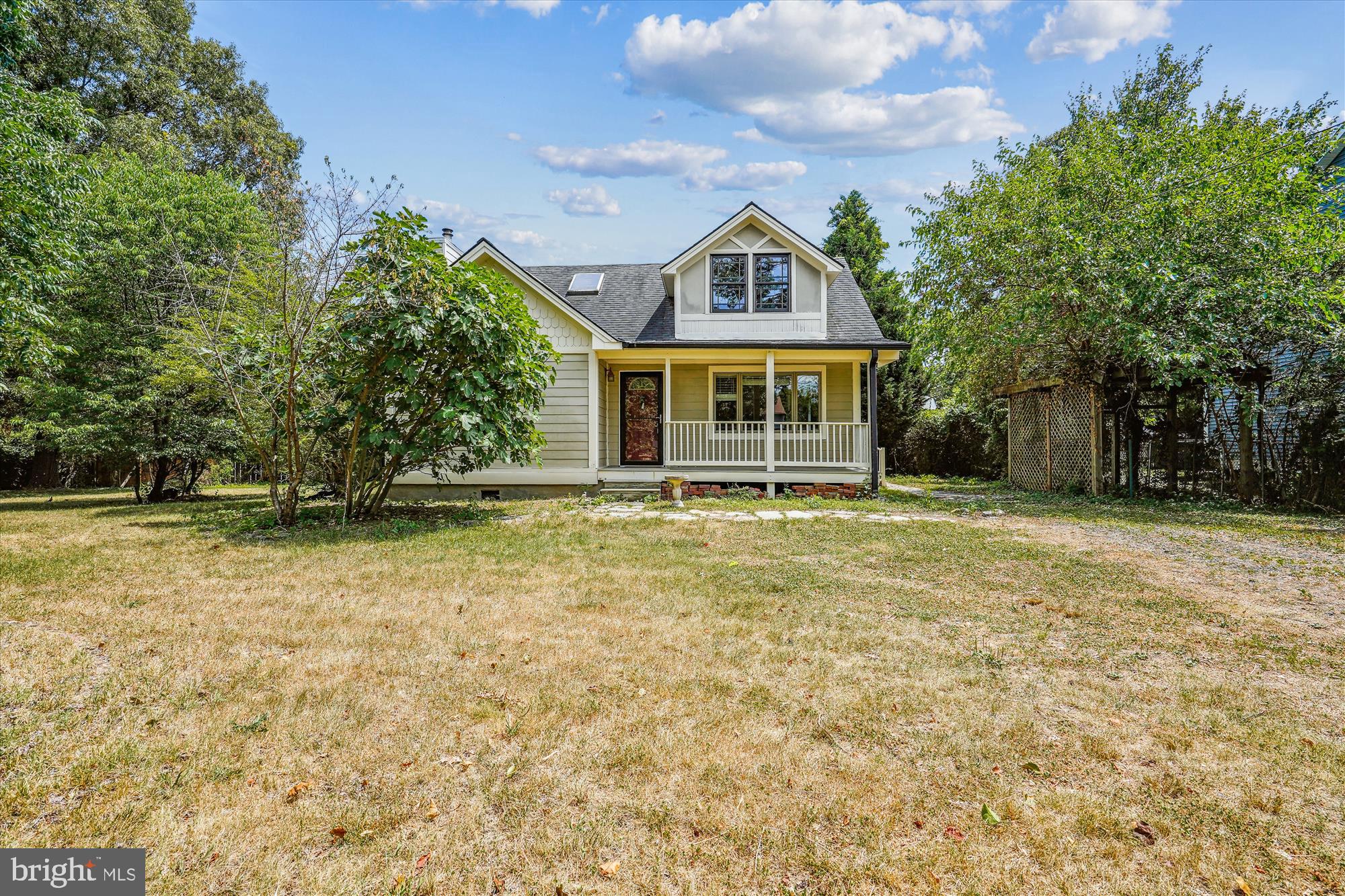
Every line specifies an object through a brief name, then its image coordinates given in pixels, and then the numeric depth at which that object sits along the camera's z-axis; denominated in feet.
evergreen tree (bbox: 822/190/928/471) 65.41
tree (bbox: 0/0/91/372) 26.11
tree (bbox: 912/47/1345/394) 32.81
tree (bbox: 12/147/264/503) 39.11
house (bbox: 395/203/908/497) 41.78
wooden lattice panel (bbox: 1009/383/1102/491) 45.42
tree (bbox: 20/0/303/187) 65.57
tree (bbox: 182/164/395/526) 25.20
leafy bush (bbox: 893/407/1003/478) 62.03
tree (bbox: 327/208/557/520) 26.32
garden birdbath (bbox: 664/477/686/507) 38.27
